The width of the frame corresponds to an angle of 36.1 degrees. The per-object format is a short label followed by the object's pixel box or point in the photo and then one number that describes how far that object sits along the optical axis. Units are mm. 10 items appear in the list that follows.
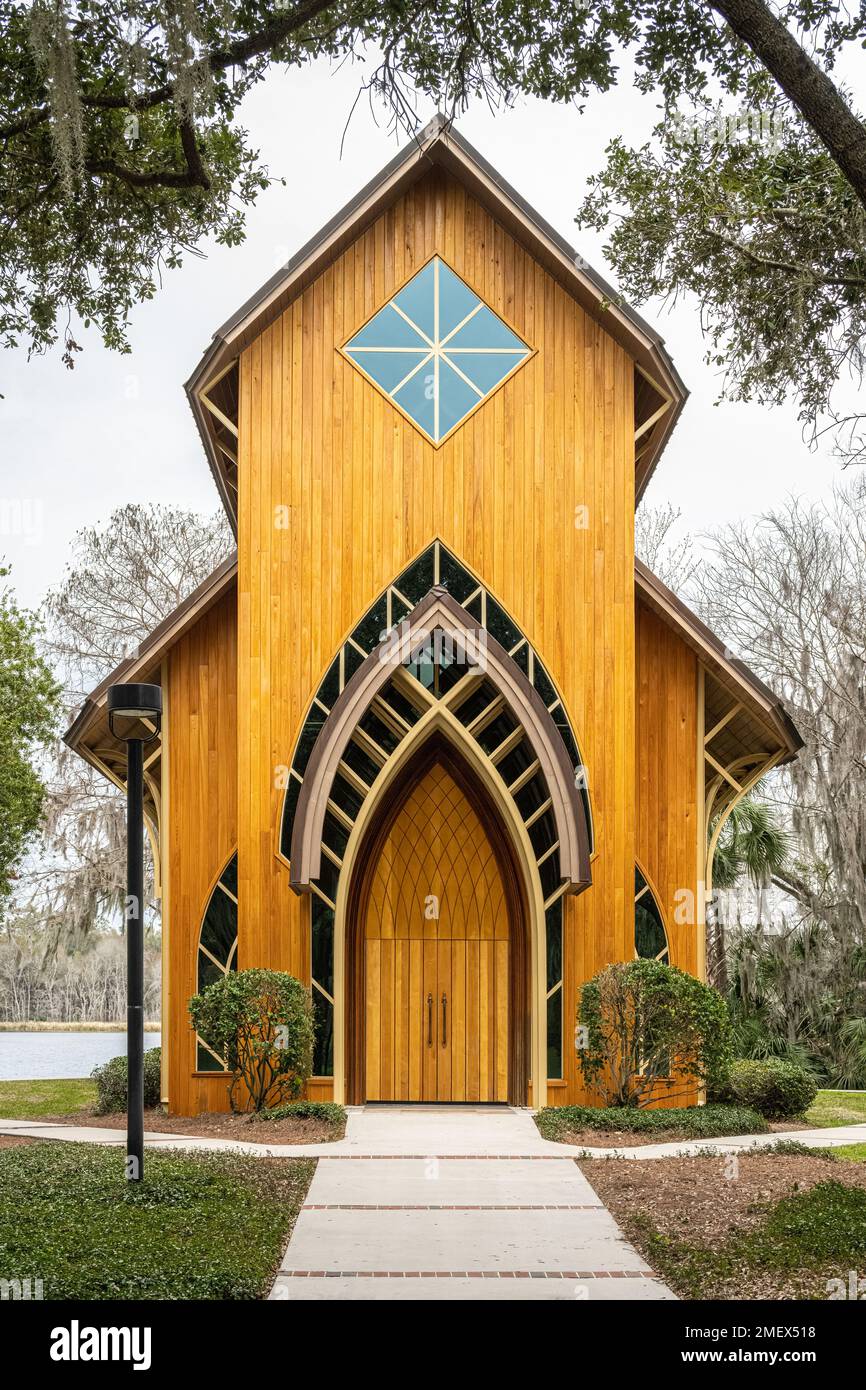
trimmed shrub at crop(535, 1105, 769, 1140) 13398
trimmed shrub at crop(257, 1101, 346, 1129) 13445
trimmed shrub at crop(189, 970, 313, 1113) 13977
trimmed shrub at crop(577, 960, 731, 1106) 13914
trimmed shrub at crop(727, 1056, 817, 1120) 15641
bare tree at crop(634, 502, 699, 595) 33375
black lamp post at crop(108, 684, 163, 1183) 9641
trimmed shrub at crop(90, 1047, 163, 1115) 16281
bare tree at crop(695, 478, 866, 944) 26734
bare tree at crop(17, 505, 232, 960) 29000
